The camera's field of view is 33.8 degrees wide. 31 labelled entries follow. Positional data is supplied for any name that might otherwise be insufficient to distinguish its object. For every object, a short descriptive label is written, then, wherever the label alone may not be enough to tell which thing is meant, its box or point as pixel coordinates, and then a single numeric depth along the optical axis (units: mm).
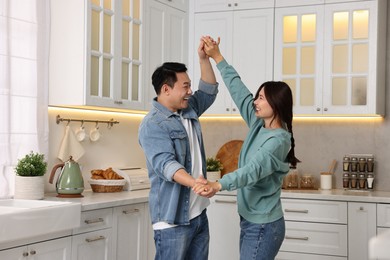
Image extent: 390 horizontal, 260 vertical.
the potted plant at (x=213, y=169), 5129
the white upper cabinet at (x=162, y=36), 4832
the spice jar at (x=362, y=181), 5008
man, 2852
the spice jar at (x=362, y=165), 5023
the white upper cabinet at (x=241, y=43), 5125
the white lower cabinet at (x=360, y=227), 4500
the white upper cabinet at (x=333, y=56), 4805
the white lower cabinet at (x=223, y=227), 4961
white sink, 3012
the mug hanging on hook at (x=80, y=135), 4551
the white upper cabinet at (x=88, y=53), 4109
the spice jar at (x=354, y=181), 5039
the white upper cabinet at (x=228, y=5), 5148
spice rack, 5000
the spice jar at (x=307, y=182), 5102
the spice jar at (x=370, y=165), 4996
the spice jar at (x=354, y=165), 5047
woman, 2896
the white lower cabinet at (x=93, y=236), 3654
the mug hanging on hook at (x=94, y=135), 4695
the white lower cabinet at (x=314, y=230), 4605
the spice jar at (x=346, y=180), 5059
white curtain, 3840
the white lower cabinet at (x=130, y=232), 4051
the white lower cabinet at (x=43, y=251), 3126
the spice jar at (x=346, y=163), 5062
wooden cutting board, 5366
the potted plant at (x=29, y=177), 3715
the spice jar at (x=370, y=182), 4965
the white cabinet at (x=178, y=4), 5083
